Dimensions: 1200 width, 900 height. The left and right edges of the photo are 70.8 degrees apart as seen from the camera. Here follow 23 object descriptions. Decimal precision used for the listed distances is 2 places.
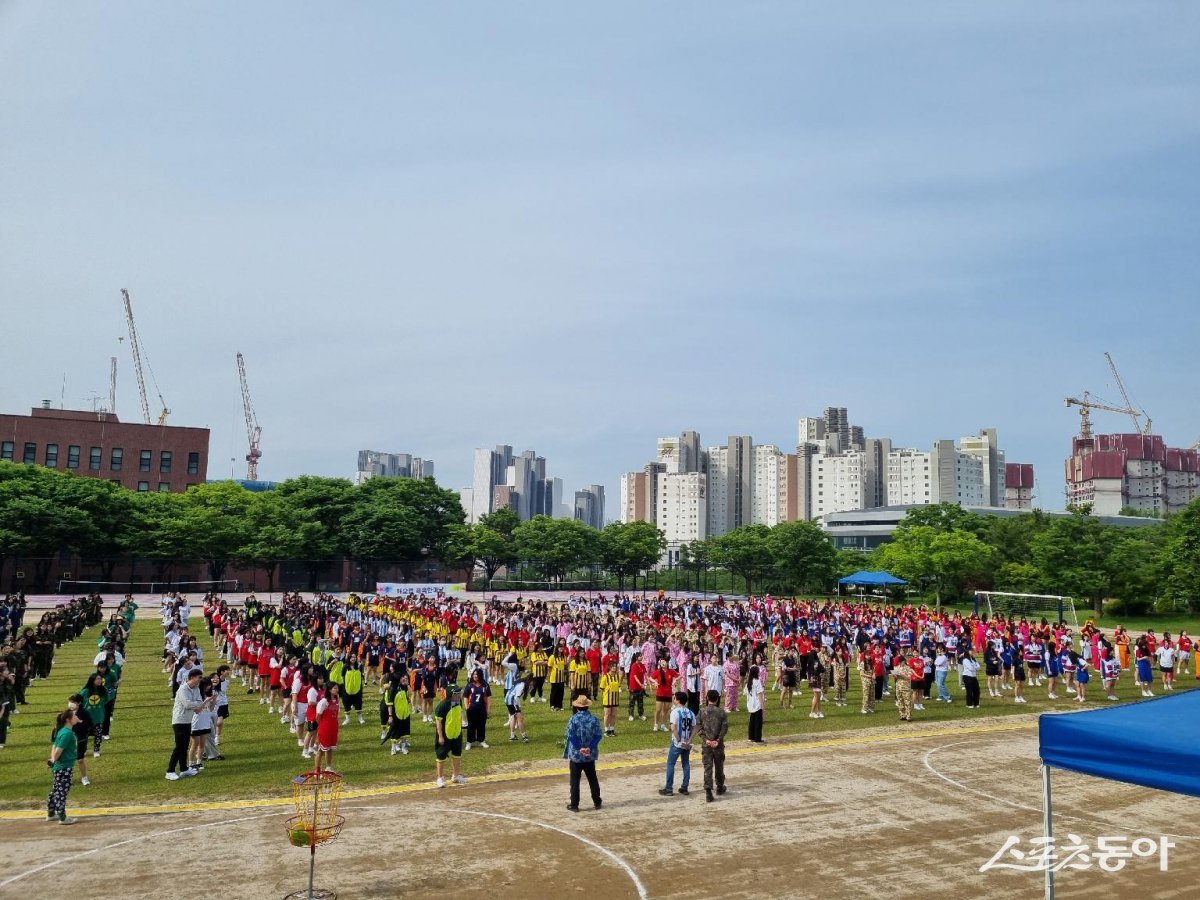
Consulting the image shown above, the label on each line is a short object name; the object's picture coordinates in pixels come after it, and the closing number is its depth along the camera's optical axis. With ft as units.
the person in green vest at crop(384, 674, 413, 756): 52.01
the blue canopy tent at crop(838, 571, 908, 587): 160.15
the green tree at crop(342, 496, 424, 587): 238.27
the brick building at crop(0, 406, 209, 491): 262.88
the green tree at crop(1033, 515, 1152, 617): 179.73
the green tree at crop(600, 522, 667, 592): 267.59
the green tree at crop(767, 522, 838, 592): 241.96
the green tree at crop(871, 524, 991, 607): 203.10
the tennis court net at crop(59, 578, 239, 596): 197.36
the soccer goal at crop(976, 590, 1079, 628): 167.20
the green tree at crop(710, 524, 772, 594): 248.93
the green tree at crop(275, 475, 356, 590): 231.91
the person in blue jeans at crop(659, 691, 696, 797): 44.11
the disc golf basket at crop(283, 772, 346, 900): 28.60
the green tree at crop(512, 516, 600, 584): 257.55
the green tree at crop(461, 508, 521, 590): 254.88
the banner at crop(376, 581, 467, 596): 179.11
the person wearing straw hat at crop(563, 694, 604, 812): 40.14
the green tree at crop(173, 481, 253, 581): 211.00
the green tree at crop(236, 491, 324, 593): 219.20
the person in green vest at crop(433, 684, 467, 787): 45.16
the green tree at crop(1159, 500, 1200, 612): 163.32
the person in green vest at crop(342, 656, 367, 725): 62.03
